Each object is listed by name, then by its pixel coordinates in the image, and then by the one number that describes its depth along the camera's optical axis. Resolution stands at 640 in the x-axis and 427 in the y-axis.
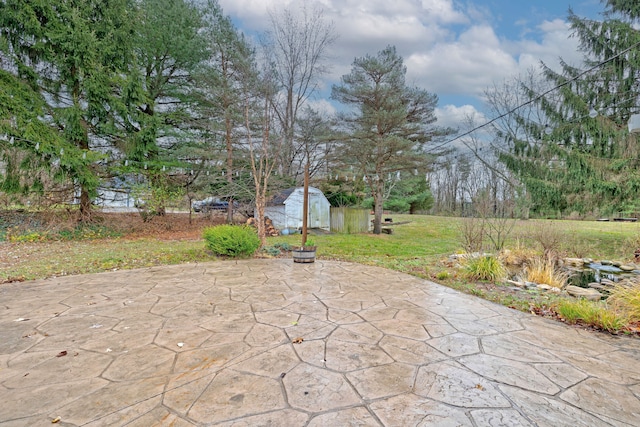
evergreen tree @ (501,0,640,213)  8.77
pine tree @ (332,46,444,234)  11.73
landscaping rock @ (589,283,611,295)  5.10
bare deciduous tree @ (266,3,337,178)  15.32
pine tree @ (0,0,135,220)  9.13
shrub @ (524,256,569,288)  5.34
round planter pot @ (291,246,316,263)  6.40
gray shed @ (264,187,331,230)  13.40
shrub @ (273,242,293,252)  7.96
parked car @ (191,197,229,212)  15.15
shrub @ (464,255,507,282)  5.36
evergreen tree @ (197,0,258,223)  12.03
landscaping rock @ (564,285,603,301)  4.58
